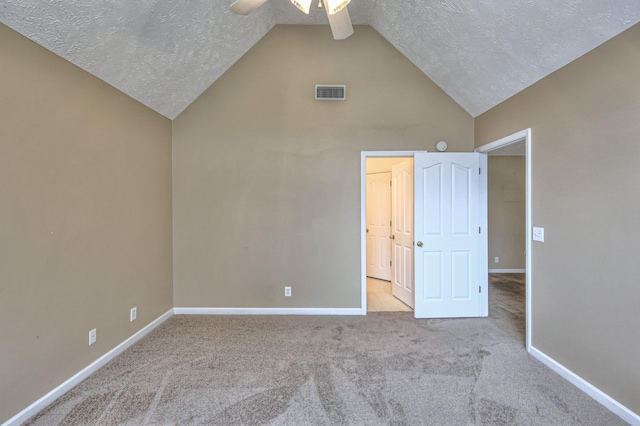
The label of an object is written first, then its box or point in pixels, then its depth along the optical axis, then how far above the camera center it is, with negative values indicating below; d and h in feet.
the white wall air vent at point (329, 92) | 11.05 +5.05
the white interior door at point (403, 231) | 11.73 -0.98
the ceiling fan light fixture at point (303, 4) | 5.63 +4.52
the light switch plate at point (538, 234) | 7.84 -0.73
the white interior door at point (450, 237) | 10.77 -1.09
